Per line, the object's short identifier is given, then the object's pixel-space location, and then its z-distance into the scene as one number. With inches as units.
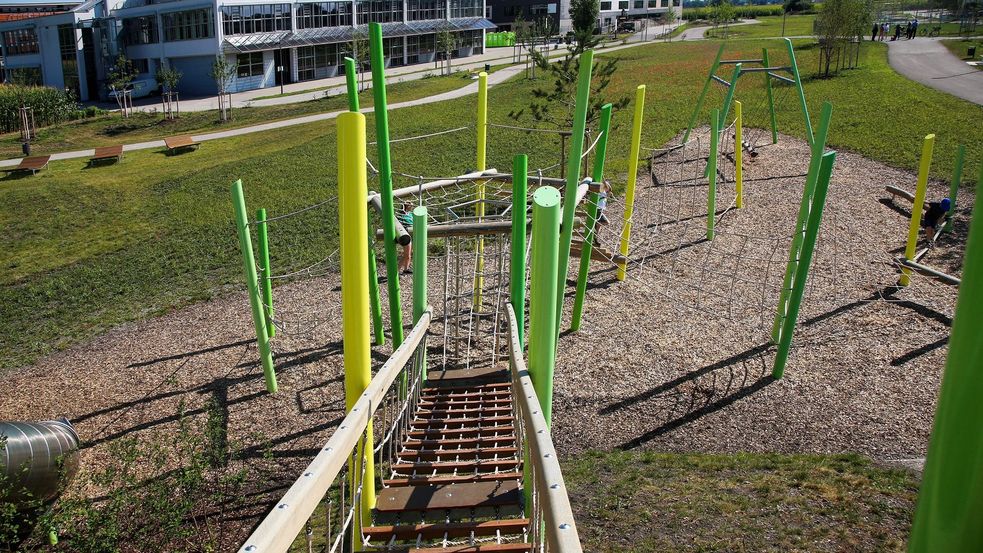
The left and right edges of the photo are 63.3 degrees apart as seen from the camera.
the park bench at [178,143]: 1082.2
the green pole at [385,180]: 297.3
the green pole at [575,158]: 269.6
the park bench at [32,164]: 980.6
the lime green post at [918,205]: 448.8
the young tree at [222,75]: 1342.0
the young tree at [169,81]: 1433.3
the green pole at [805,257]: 338.6
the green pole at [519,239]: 259.0
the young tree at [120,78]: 1472.2
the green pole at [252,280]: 353.4
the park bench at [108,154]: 1032.8
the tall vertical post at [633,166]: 445.4
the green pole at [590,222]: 379.2
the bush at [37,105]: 1325.0
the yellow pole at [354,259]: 161.5
